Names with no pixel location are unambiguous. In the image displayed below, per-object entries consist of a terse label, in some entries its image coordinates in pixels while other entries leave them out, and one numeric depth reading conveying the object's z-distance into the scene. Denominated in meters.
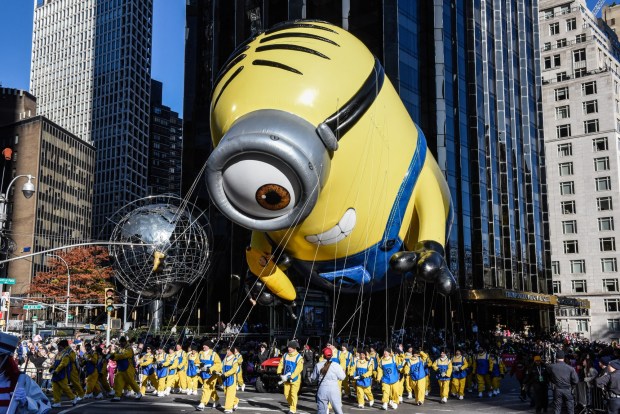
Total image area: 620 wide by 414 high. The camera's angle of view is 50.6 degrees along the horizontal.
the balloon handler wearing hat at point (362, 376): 16.95
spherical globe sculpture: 27.70
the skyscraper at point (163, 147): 143.38
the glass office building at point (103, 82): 122.50
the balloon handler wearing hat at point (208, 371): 15.84
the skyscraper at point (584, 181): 67.75
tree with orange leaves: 57.10
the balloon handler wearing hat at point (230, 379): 15.44
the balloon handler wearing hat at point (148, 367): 18.55
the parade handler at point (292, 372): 14.88
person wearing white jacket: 12.42
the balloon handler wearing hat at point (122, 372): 17.48
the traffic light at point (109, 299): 22.66
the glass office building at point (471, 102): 38.09
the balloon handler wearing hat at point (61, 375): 16.45
